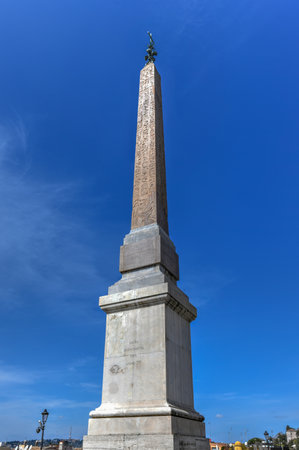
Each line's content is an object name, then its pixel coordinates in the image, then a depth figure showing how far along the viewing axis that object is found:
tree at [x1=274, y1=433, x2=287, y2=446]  105.44
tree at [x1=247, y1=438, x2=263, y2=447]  86.65
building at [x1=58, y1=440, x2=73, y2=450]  32.51
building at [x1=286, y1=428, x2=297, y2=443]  109.34
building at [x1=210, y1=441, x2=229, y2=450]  58.12
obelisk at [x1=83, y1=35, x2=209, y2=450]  5.49
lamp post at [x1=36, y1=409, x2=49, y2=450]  18.68
